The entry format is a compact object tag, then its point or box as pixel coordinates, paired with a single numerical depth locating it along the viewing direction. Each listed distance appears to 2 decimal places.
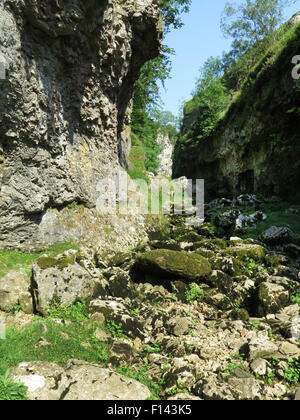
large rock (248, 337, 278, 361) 4.92
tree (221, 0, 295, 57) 33.75
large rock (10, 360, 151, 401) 3.69
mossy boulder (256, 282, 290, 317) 6.46
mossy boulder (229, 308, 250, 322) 6.36
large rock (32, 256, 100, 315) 5.67
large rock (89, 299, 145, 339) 5.75
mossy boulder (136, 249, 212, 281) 7.85
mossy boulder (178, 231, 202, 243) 12.01
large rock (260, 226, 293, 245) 10.67
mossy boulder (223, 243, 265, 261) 9.25
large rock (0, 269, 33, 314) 5.43
